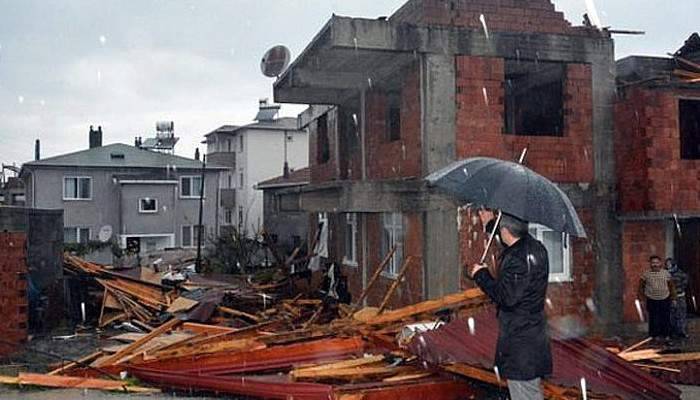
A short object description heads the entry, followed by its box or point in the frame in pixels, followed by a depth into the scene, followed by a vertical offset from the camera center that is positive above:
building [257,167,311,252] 32.62 -0.14
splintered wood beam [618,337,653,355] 8.01 -1.69
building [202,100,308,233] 45.88 +4.30
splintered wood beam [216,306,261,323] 13.00 -1.86
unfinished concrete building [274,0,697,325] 11.22 +1.61
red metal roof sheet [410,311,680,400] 6.28 -1.41
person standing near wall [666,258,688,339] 11.38 -1.63
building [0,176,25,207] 49.69 +2.33
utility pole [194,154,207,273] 24.12 -1.60
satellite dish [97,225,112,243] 35.84 -0.68
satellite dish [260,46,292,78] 16.19 +3.89
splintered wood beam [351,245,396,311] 10.94 -1.12
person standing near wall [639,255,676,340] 11.27 -1.41
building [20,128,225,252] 36.47 +1.47
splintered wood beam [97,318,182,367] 8.62 -1.80
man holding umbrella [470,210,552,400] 4.73 -0.69
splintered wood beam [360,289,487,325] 7.75 -1.08
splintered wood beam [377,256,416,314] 9.59 -1.06
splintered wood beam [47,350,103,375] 8.21 -1.87
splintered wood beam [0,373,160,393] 7.28 -1.79
